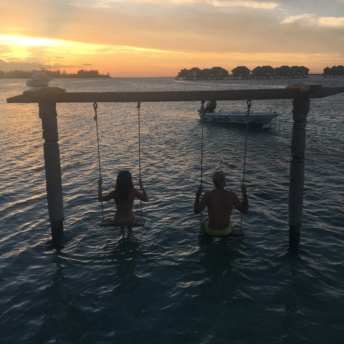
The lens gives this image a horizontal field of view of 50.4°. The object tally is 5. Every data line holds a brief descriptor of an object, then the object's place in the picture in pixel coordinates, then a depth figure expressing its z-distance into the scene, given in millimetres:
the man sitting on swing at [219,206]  9273
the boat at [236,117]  40125
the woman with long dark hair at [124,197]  9812
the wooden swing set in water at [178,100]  8727
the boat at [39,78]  159125
